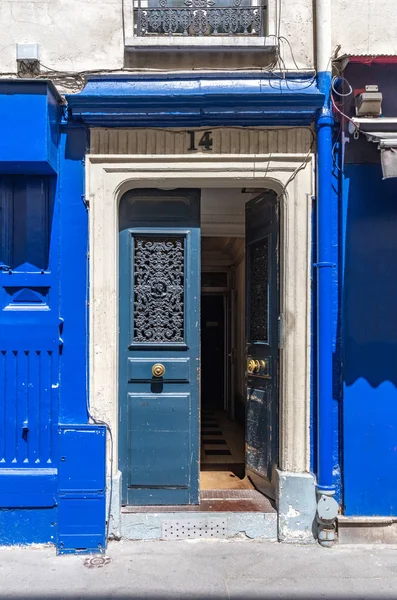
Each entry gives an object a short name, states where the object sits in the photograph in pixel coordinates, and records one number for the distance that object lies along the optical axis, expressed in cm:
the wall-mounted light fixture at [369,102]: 434
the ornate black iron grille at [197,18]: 458
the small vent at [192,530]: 446
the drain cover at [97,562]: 404
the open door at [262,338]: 473
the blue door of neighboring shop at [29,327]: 443
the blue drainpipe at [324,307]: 435
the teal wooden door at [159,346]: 466
